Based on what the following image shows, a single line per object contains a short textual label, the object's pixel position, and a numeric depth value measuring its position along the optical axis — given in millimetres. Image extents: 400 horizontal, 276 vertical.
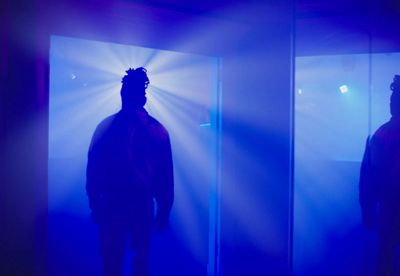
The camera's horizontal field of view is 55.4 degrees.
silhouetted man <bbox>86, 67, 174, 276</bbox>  3316
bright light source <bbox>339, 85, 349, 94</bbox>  3932
